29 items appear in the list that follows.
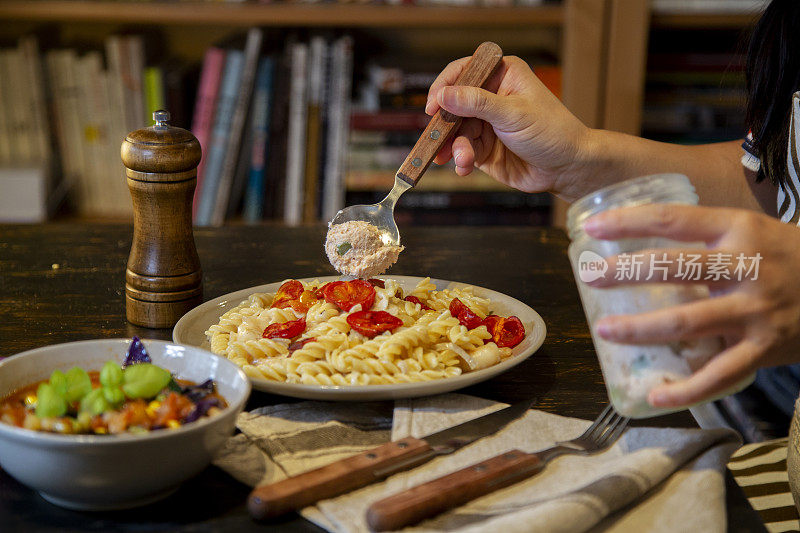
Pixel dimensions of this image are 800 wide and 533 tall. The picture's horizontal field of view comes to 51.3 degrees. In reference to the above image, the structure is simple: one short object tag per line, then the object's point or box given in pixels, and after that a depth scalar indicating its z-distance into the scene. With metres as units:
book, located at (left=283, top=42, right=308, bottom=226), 2.44
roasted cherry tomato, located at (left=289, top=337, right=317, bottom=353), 0.95
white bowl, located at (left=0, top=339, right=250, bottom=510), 0.64
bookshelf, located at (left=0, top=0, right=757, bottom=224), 2.35
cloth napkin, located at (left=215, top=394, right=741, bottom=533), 0.68
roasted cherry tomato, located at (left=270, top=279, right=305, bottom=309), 1.09
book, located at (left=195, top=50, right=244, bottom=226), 2.44
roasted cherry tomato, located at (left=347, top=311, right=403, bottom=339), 0.96
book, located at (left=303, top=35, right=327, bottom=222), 2.44
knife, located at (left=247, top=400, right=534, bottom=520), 0.69
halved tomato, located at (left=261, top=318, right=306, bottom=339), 0.99
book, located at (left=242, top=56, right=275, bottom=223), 2.45
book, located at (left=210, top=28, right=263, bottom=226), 2.43
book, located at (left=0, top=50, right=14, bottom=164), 2.46
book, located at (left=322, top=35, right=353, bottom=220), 2.45
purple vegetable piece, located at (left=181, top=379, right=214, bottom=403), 0.76
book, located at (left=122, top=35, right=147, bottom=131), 2.48
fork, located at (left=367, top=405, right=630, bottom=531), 0.66
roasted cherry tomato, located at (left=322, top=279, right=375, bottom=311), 1.01
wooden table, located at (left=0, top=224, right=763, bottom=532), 0.71
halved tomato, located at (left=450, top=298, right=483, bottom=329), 1.05
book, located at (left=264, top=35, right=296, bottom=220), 2.46
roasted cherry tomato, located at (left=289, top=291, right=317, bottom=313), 1.05
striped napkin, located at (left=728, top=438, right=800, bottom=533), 1.12
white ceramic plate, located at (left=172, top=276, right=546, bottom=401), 0.84
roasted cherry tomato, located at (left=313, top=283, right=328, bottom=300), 1.08
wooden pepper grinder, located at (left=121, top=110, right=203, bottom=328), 1.08
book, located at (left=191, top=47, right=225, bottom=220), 2.44
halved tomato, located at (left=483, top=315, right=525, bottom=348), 1.04
